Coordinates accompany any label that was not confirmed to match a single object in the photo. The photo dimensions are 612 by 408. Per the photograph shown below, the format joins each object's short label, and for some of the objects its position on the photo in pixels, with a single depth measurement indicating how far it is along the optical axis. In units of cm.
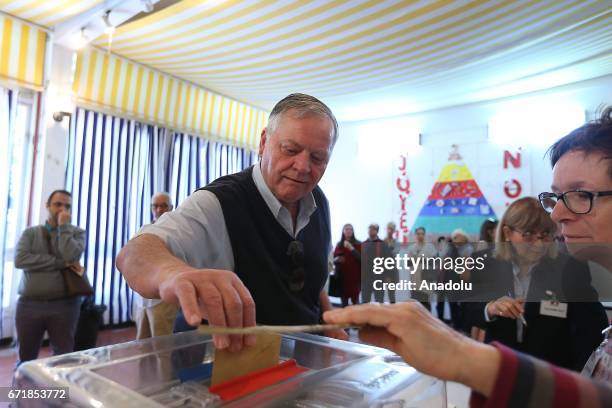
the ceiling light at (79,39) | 385
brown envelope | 65
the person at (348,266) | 566
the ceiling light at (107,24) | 352
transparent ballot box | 60
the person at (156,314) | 283
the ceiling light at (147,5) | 323
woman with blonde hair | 139
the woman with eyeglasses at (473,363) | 40
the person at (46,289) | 272
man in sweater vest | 107
